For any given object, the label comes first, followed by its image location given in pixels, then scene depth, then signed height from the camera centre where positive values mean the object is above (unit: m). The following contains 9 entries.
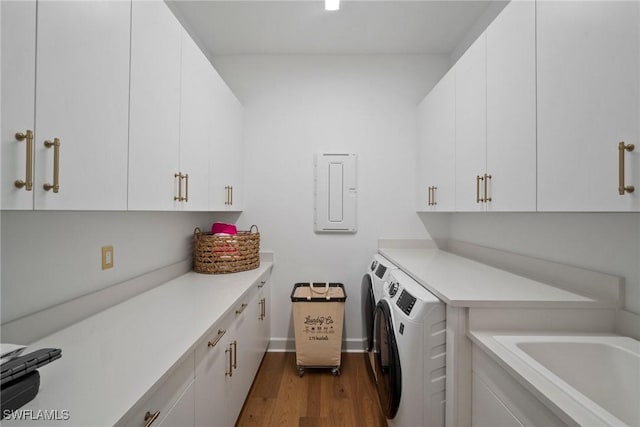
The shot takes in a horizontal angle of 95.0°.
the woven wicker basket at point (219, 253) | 2.16 -0.28
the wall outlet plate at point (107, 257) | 1.40 -0.20
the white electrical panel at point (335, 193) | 2.69 +0.22
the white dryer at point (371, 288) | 2.02 -0.55
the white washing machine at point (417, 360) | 1.31 -0.66
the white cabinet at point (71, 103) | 0.71 +0.32
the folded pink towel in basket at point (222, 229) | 2.33 -0.10
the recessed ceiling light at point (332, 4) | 1.94 +1.43
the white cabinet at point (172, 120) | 1.17 +0.49
